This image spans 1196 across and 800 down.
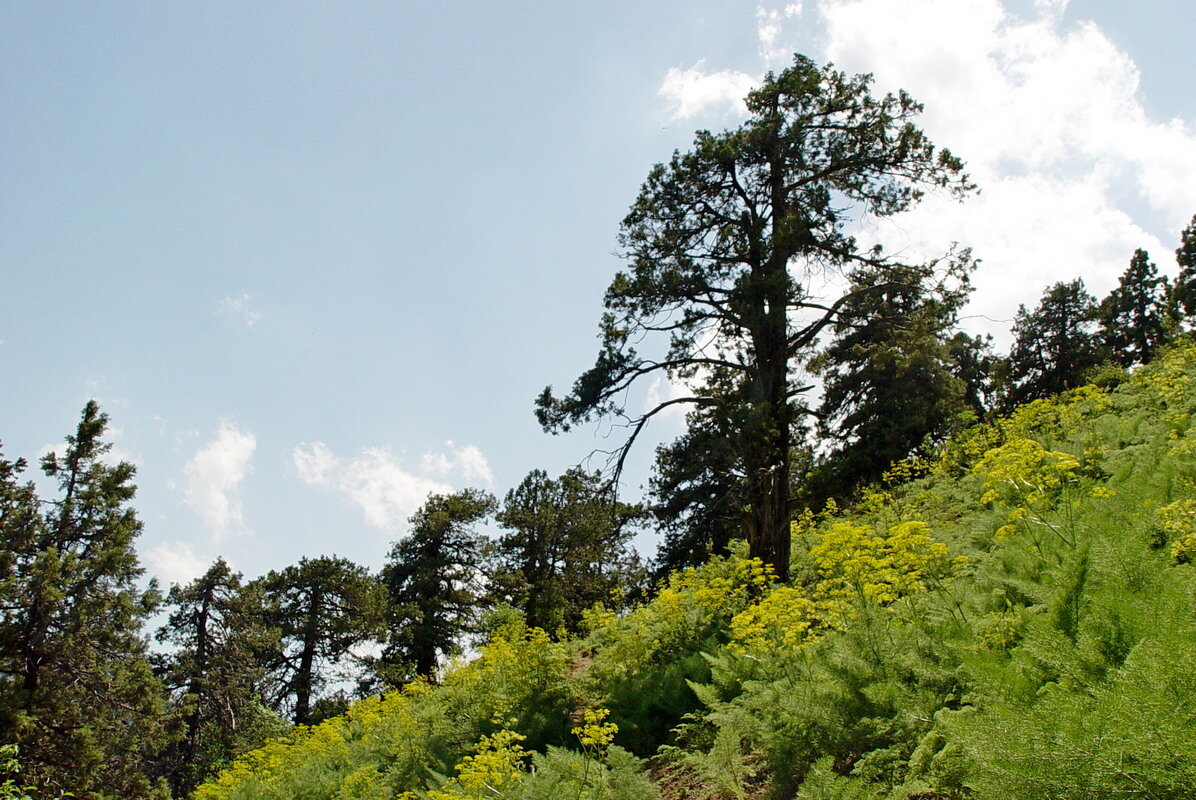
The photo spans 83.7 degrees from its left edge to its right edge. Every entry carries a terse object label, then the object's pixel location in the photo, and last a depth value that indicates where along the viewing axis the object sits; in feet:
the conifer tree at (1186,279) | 92.73
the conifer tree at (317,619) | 91.09
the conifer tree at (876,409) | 71.31
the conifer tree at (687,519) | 73.87
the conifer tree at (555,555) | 91.66
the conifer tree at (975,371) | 93.51
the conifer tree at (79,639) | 56.39
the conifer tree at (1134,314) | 101.65
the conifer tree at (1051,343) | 99.04
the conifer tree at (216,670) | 88.69
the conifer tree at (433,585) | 92.02
